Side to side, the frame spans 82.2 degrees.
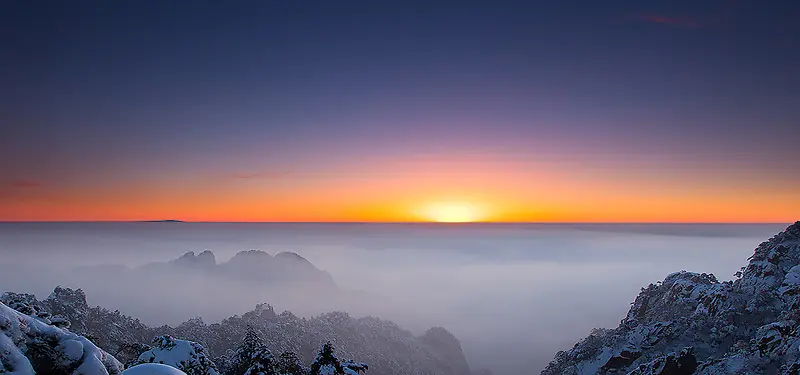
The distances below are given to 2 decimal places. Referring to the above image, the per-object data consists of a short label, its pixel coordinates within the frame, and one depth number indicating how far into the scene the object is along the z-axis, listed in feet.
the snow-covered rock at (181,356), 66.89
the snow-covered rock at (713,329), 81.18
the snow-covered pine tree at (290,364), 78.12
